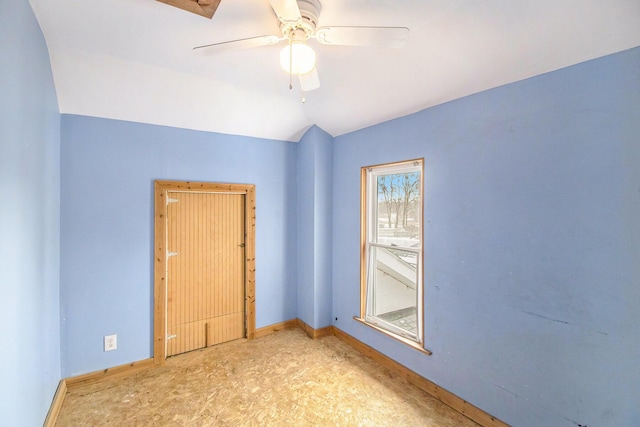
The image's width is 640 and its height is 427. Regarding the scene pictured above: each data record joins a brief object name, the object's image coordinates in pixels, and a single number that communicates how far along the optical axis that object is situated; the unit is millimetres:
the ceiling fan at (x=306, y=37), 1349
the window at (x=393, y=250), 2605
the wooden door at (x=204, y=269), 2918
